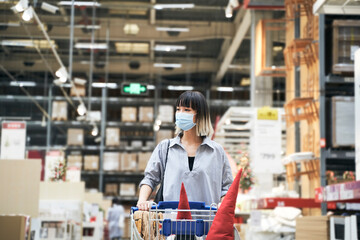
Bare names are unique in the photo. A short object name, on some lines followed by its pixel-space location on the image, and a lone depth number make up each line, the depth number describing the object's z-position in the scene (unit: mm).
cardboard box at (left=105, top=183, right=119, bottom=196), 20094
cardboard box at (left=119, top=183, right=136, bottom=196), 20109
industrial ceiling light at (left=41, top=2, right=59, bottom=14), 10117
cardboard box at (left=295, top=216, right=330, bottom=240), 5569
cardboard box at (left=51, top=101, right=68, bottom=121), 20094
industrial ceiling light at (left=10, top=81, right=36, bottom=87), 19916
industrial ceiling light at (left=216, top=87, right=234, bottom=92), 21492
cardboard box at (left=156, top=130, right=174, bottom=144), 20330
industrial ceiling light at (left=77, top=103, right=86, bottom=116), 15516
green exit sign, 14594
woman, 3195
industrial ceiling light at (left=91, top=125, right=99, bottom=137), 18531
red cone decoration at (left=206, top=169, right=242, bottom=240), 2539
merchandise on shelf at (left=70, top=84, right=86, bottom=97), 20036
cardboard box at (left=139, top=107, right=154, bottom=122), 20391
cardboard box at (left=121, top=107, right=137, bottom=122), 20344
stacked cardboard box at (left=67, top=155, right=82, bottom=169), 19639
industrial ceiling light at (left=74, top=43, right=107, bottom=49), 20031
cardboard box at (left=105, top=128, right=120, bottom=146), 20156
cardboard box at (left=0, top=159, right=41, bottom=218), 6785
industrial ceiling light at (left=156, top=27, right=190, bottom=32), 18812
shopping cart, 2633
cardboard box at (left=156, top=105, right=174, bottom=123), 20336
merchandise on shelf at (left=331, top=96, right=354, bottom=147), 8086
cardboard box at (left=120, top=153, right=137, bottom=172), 20016
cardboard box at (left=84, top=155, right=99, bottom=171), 19922
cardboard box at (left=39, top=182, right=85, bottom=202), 11008
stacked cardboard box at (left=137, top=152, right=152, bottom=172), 20062
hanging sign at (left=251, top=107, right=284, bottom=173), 10766
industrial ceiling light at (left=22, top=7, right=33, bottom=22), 8938
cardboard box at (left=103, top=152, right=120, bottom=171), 19984
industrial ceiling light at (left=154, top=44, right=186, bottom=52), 20172
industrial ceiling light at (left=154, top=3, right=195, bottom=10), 16469
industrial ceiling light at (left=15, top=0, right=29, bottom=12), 8555
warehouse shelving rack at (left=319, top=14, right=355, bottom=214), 8117
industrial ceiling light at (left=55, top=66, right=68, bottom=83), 12403
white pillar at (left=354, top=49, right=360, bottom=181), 5367
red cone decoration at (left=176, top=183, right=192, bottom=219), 2713
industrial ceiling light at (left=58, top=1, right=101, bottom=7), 15127
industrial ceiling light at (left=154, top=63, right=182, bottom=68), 21530
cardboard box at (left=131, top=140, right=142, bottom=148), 20453
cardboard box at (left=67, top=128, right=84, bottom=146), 20062
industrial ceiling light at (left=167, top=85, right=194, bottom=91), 21188
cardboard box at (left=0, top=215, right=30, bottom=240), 5773
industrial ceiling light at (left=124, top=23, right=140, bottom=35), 19234
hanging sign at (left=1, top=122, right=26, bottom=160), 12287
